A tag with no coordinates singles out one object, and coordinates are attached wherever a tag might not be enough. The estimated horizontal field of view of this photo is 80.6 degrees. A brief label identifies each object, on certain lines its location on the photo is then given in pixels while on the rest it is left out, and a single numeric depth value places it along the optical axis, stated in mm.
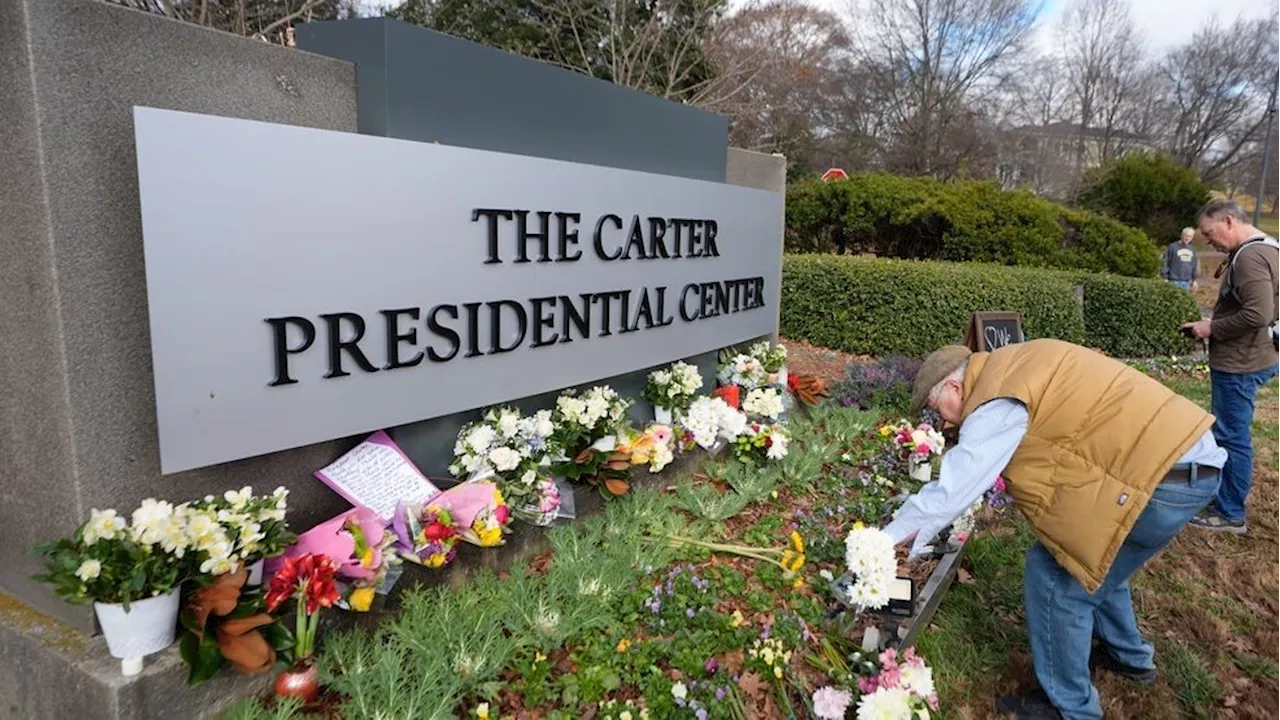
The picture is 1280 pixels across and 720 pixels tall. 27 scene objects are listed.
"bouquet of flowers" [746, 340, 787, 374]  5309
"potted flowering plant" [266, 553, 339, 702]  2104
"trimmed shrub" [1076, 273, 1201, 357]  9188
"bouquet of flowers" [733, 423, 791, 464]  4215
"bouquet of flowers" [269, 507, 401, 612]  2326
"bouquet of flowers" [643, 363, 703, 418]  4293
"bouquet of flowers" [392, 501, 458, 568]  2557
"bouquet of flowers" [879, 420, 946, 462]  4195
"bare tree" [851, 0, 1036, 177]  24188
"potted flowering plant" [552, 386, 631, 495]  3406
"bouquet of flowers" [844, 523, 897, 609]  2346
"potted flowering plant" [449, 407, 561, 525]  3037
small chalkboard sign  5281
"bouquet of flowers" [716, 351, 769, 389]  5023
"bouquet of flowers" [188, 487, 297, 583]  1985
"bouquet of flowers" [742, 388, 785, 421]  4488
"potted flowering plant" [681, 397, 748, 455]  4074
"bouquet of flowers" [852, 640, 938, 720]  2020
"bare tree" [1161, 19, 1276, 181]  30234
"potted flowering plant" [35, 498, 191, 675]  1846
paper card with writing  2645
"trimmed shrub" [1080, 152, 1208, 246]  17031
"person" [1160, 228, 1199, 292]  10836
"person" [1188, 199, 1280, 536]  3807
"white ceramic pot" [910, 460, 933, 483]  4148
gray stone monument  1900
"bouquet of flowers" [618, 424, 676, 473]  3625
